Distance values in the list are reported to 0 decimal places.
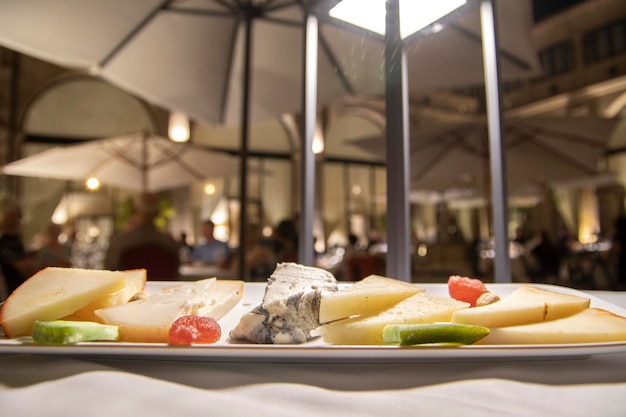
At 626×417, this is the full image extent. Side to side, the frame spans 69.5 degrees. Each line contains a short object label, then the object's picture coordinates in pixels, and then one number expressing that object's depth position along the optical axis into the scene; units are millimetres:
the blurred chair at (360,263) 2951
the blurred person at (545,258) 5613
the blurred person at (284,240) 1875
